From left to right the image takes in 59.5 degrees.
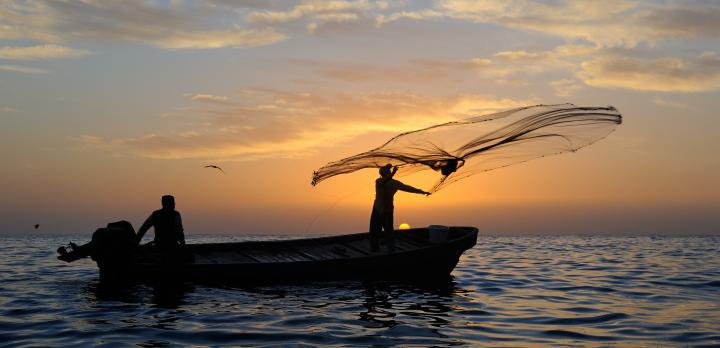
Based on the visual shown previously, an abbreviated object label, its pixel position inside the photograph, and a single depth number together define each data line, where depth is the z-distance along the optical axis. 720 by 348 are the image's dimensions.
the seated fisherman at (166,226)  16.91
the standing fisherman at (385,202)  17.84
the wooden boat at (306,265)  16.77
